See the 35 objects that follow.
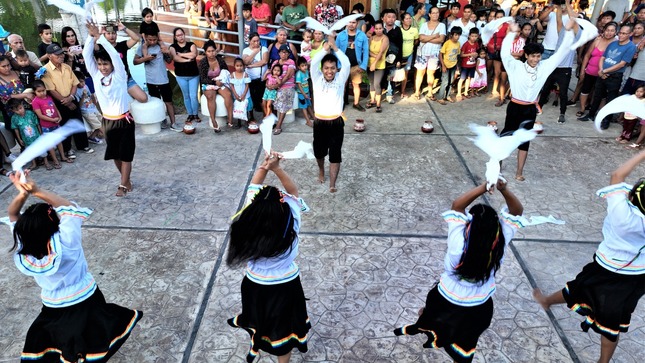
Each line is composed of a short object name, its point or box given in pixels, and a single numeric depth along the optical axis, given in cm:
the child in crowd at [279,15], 969
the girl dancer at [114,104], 493
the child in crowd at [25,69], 604
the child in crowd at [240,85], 731
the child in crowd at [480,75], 883
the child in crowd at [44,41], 639
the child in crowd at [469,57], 862
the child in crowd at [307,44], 774
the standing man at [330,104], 514
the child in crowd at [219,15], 1002
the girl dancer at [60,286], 249
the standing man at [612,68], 713
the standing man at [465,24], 878
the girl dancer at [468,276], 246
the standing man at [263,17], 913
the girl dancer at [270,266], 252
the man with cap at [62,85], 602
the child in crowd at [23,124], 570
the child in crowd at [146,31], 700
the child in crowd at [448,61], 850
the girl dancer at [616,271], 266
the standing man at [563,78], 779
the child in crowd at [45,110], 580
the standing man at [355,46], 780
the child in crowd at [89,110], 661
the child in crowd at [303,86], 737
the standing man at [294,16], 888
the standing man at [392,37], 831
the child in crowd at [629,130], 690
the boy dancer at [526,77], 517
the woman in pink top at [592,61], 753
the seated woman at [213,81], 721
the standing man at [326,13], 848
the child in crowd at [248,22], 869
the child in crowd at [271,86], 709
